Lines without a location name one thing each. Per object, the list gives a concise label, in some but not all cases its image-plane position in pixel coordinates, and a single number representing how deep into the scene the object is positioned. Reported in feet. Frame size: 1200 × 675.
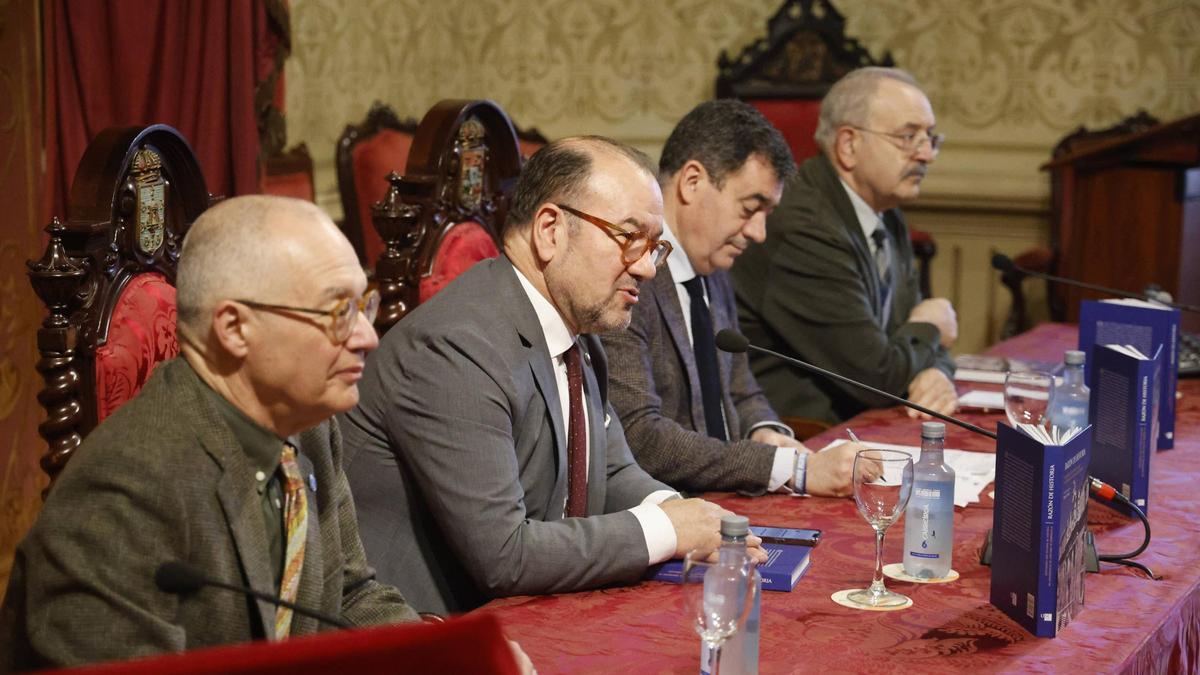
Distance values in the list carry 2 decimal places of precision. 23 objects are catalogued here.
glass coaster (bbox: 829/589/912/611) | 10.90
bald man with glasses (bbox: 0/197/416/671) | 9.44
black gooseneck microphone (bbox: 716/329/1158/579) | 11.62
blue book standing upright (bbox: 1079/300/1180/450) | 14.03
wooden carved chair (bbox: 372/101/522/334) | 13.34
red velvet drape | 15.06
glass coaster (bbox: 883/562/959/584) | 11.28
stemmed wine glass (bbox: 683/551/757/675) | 9.86
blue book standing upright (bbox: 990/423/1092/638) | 10.64
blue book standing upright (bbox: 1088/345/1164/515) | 12.50
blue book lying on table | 11.10
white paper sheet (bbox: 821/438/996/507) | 12.63
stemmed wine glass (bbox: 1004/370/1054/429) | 13.23
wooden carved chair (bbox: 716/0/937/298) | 24.78
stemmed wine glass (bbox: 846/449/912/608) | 10.96
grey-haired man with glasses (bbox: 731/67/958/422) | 15.68
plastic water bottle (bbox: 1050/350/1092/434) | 13.30
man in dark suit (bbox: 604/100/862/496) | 13.29
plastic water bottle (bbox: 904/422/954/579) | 11.31
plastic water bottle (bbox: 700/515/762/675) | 9.98
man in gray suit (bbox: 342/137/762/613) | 11.11
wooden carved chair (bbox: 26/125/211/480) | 10.96
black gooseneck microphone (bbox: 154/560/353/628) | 9.42
